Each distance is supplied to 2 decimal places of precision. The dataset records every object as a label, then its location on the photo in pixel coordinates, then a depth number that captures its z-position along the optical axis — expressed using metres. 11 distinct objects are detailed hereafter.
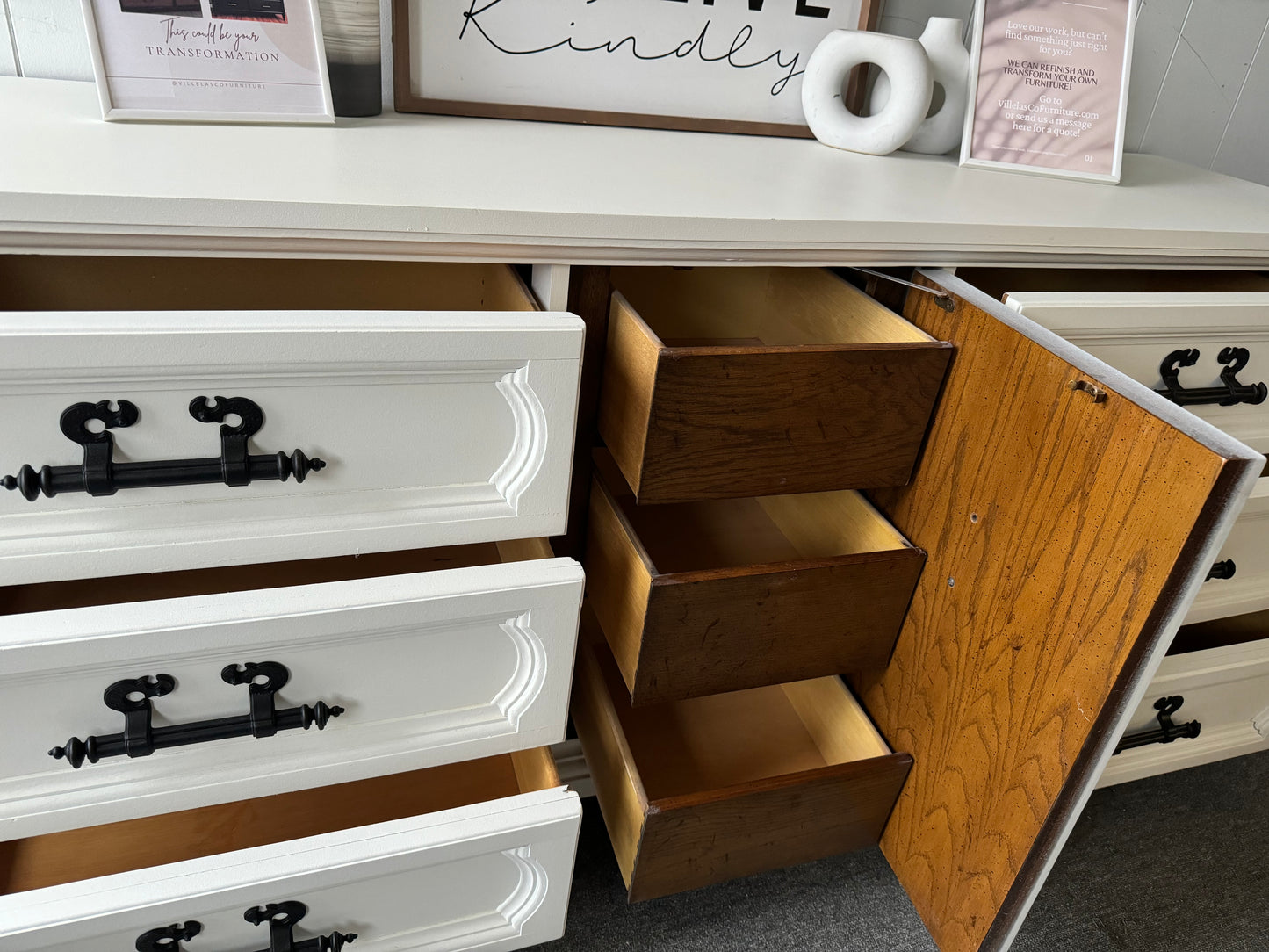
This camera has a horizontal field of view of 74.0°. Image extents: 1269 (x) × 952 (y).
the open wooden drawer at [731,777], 0.79
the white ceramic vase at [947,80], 0.96
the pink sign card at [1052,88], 0.95
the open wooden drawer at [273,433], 0.51
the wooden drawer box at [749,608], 0.72
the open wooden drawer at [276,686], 0.56
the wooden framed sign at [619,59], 0.87
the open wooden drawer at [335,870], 0.59
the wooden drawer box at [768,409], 0.64
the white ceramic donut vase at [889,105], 0.89
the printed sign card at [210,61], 0.71
